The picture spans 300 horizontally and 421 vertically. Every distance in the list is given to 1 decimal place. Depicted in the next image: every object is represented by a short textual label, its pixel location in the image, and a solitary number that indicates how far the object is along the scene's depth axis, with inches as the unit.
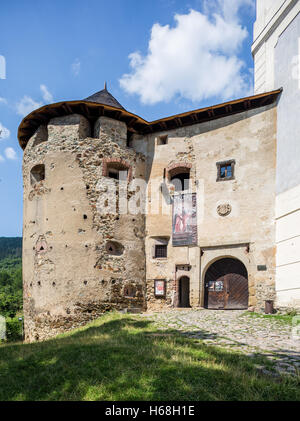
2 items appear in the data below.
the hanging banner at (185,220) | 516.4
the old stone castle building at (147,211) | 475.5
